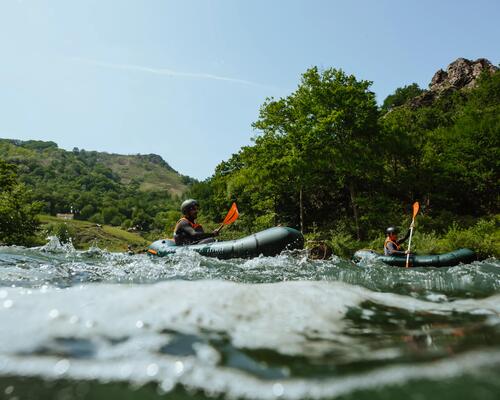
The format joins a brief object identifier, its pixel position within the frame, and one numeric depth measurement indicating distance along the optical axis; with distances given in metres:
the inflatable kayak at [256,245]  9.71
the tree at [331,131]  19.91
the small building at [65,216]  108.25
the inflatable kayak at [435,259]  10.12
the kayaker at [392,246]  11.42
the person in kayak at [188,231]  11.03
